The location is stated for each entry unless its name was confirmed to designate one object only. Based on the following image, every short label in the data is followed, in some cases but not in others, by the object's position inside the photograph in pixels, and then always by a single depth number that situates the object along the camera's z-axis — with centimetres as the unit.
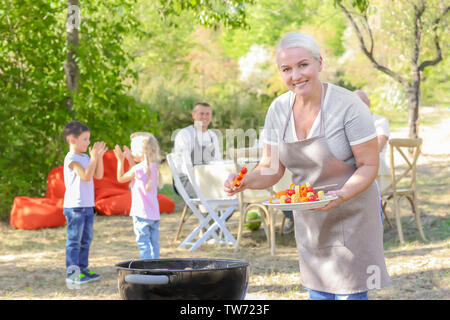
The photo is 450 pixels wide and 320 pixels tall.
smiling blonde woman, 247
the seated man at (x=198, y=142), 752
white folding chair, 702
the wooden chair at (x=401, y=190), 702
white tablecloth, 710
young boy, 556
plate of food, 235
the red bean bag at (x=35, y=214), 880
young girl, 546
